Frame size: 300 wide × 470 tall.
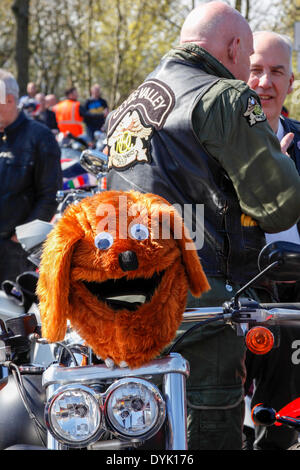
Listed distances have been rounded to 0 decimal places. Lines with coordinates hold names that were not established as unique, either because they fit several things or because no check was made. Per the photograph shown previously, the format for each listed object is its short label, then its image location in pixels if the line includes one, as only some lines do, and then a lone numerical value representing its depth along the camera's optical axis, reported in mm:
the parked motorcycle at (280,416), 4324
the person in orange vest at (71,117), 31500
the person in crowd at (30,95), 31591
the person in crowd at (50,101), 37691
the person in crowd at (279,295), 6207
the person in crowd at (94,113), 31047
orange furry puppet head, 3199
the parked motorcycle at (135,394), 3160
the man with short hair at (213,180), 4781
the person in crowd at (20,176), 10258
